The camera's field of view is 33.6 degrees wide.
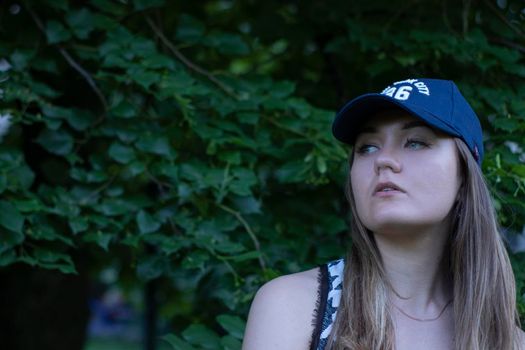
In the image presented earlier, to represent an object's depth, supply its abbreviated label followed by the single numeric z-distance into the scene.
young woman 2.12
